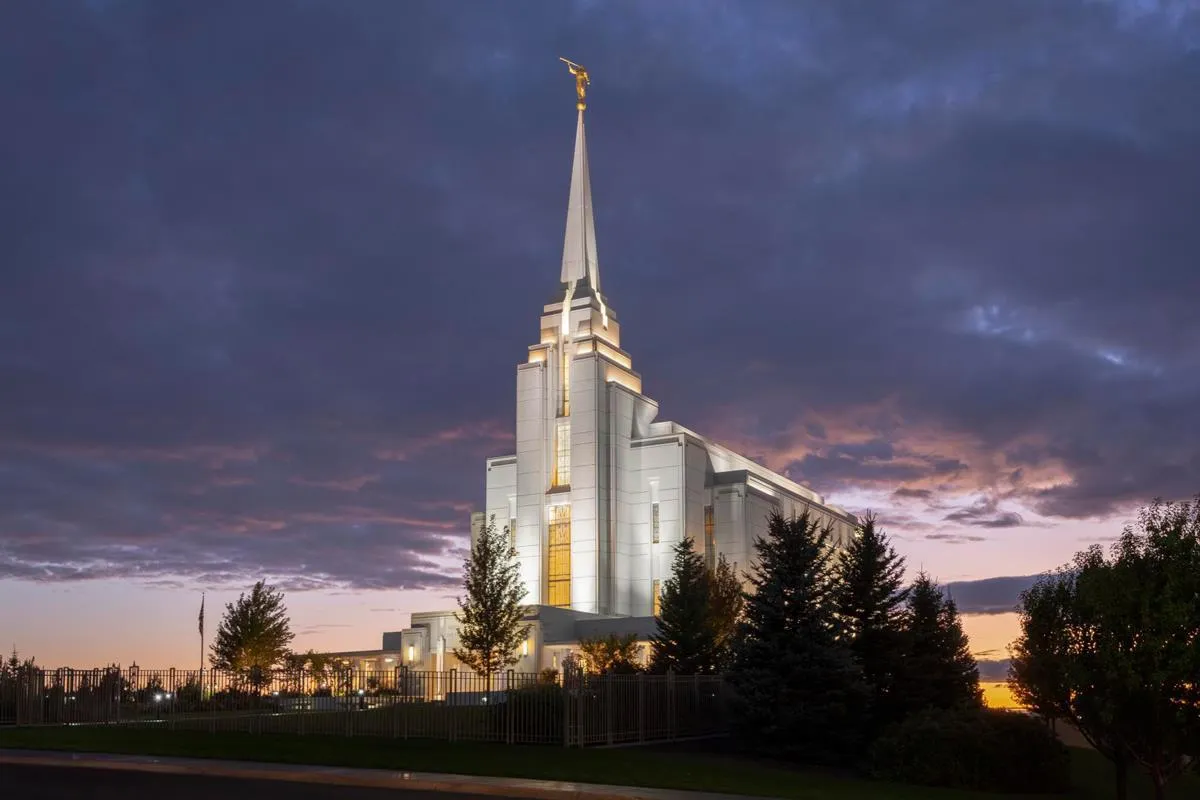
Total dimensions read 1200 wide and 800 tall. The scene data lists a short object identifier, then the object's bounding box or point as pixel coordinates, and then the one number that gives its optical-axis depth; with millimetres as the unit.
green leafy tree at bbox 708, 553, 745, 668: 53594
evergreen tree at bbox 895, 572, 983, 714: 35562
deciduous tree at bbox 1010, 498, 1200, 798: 25172
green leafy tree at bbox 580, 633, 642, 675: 58219
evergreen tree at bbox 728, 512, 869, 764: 30969
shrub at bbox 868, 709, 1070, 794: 28609
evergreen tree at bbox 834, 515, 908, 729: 35594
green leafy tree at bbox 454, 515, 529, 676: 56344
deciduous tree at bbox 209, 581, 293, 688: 65125
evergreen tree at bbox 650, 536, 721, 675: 44969
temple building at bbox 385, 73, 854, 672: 88250
